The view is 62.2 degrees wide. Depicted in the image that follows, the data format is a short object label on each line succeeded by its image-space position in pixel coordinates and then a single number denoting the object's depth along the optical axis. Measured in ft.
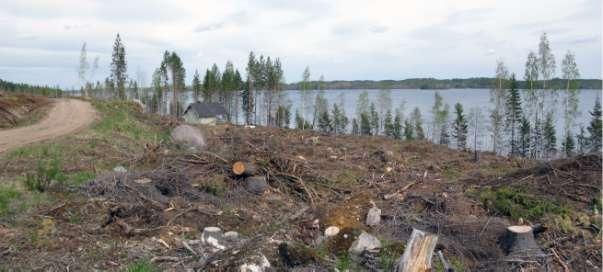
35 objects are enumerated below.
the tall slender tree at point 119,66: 209.88
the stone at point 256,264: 20.17
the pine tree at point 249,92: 228.43
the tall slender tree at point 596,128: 159.63
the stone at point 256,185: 36.84
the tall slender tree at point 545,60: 143.33
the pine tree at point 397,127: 230.95
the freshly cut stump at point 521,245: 23.50
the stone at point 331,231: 26.53
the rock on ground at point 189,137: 63.45
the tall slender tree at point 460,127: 201.75
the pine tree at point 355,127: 247.70
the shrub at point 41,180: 32.75
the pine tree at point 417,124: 217.15
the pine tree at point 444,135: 210.83
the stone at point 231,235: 26.36
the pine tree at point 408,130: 217.38
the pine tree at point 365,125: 234.79
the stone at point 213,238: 24.50
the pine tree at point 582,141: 158.40
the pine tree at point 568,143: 145.10
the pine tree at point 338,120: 247.09
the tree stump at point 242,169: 37.93
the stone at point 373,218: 29.50
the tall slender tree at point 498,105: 166.69
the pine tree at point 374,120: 243.60
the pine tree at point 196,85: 255.70
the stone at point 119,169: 38.37
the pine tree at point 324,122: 244.46
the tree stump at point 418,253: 19.79
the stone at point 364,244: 24.21
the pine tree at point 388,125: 233.14
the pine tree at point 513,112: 171.22
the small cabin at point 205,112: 150.01
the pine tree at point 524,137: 171.32
